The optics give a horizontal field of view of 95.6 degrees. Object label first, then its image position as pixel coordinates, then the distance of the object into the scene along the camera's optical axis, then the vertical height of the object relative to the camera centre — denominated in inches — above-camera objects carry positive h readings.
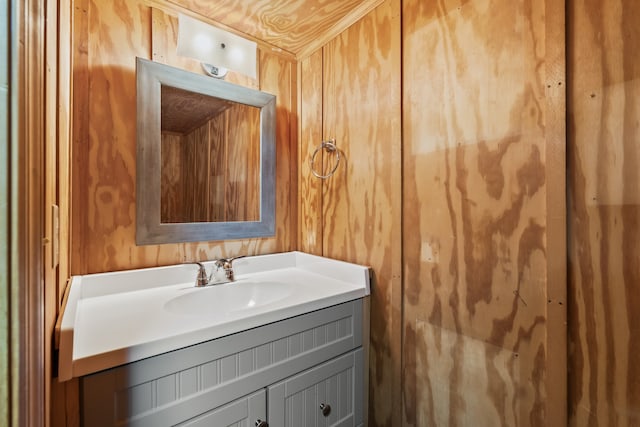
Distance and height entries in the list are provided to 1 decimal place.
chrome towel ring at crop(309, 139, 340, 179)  57.7 +13.0
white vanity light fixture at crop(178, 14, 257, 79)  50.6 +30.8
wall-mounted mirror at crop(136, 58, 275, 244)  48.4 +10.6
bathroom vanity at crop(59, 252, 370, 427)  28.6 -15.8
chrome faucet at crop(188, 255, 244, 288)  51.0 -10.4
